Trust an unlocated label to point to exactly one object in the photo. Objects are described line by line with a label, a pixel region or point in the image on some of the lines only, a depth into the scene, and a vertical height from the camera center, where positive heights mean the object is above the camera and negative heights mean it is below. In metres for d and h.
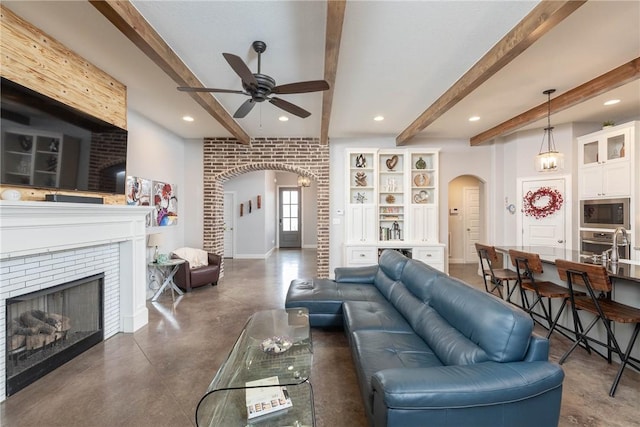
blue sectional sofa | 1.33 -0.82
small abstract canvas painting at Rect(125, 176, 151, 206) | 4.09 +0.38
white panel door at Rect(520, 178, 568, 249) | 4.96 -0.13
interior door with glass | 10.66 -0.13
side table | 4.38 -0.92
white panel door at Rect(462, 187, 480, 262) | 7.49 -0.09
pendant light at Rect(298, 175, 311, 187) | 8.76 +1.10
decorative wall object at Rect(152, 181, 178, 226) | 4.80 +0.23
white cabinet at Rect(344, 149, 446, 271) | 5.38 +0.23
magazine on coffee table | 1.55 -1.04
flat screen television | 2.11 +0.62
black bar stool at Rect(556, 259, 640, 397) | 2.19 -0.75
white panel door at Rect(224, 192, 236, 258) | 8.53 -0.23
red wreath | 5.00 +0.26
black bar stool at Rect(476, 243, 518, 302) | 3.56 -0.73
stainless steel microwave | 4.13 +0.06
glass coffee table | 1.56 -1.02
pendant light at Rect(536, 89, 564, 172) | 3.78 +0.76
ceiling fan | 2.37 +1.16
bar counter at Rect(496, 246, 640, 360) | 2.38 -0.64
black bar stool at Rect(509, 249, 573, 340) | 2.88 -0.75
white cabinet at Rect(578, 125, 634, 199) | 4.09 +0.83
